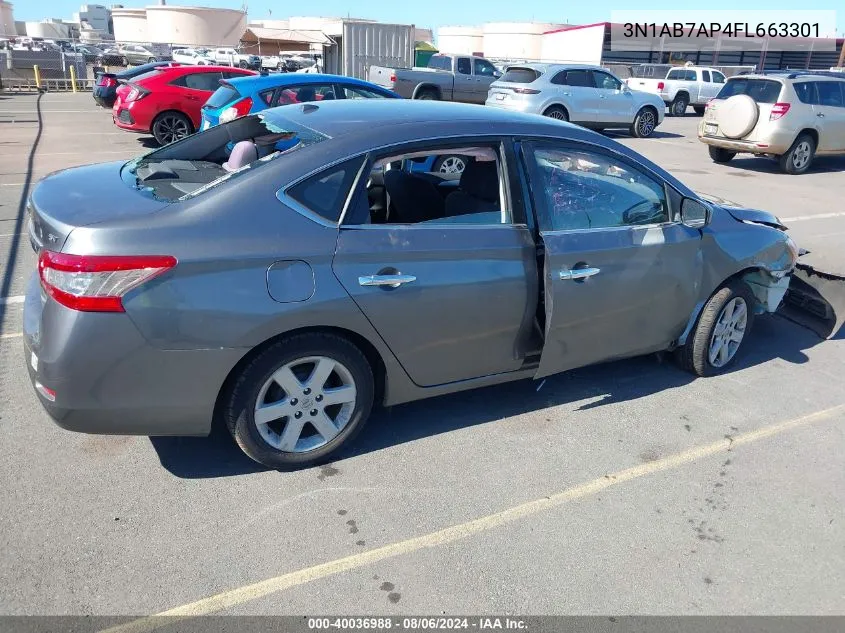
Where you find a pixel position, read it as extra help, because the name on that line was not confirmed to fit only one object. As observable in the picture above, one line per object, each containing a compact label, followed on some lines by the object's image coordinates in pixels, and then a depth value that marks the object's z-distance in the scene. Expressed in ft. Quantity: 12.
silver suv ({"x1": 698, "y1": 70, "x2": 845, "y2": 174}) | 41.45
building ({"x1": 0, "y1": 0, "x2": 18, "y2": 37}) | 296.53
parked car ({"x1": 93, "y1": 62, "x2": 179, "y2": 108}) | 55.62
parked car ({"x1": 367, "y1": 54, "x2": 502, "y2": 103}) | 66.74
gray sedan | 9.29
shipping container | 80.64
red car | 41.55
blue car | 30.94
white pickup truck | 84.02
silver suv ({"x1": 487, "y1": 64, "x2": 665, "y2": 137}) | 53.16
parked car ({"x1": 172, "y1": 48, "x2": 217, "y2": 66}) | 119.97
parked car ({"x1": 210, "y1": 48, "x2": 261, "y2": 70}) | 116.08
